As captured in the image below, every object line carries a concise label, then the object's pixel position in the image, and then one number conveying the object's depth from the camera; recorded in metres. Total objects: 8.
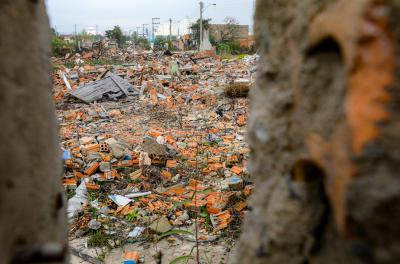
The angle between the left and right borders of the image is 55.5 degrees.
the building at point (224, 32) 33.53
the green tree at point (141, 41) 32.77
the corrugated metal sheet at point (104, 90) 11.77
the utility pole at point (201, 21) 29.45
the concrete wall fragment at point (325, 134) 0.63
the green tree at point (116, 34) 31.84
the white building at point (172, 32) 44.92
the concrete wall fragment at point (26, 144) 0.86
